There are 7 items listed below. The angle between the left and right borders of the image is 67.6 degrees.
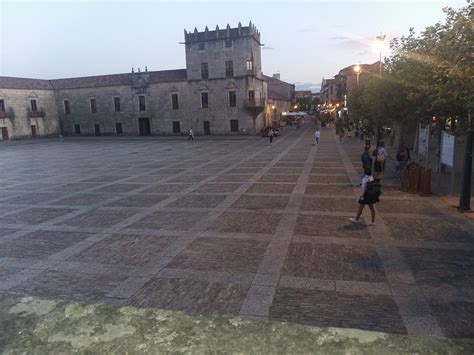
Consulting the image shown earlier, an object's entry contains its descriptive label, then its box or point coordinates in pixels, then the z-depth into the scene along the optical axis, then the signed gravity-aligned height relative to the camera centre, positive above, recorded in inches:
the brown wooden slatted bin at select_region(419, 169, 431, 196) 486.0 -99.0
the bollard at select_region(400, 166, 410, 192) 515.8 -100.4
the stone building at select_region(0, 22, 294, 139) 1750.7 +107.7
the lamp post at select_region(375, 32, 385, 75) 906.7 +180.3
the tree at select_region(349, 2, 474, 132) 402.3 +49.4
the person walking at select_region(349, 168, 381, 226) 358.6 -80.3
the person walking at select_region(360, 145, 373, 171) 440.8 -60.9
